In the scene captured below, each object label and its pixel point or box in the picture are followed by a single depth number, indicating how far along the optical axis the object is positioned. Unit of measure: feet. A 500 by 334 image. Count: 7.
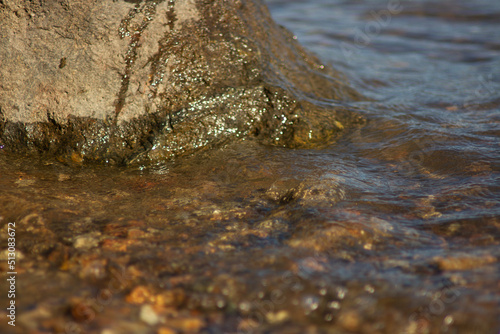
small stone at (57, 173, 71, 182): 19.64
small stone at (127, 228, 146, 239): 15.94
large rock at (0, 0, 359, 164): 21.02
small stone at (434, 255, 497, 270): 13.85
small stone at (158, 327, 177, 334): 12.02
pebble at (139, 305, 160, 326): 12.30
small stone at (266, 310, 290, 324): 12.47
